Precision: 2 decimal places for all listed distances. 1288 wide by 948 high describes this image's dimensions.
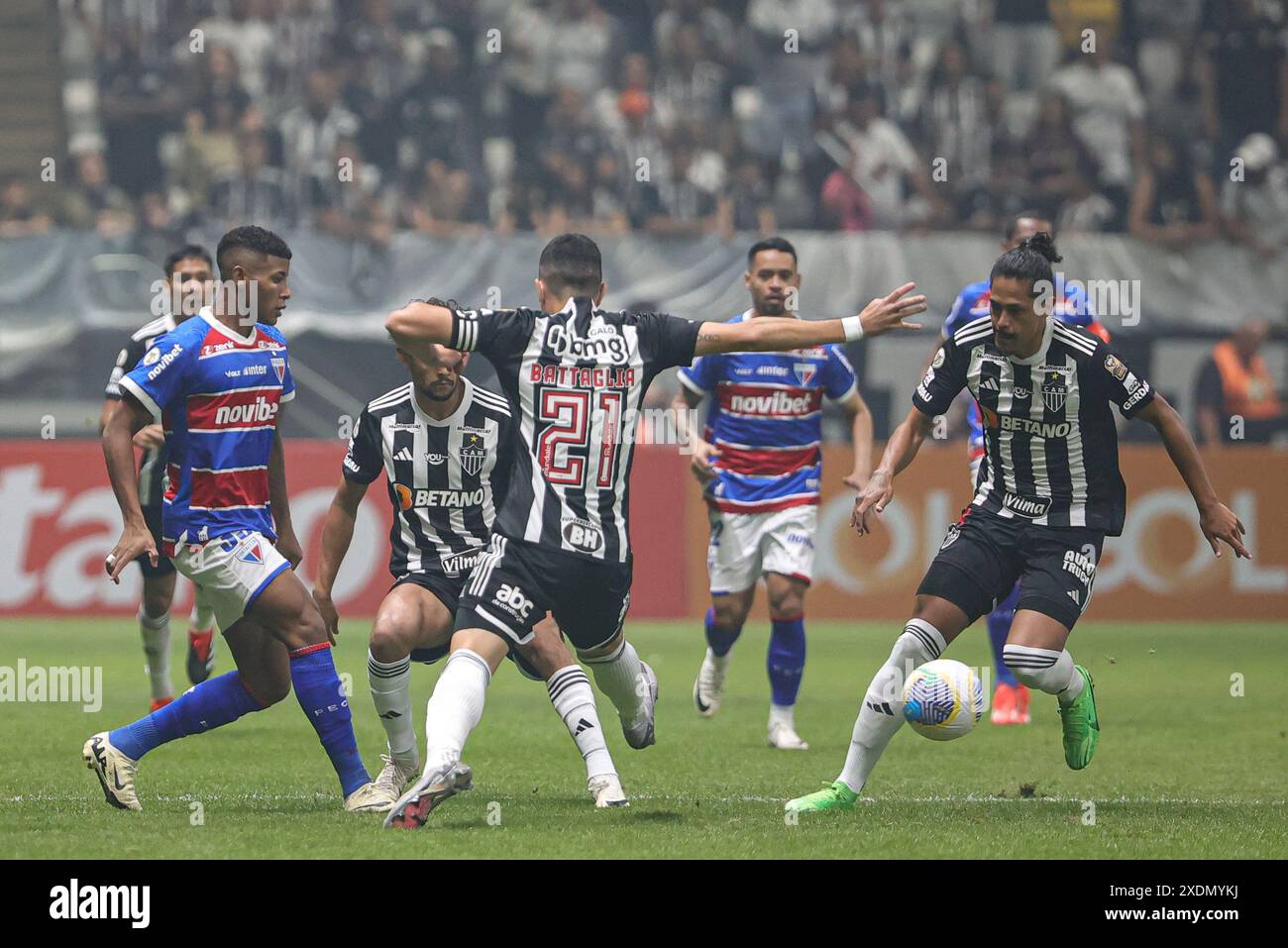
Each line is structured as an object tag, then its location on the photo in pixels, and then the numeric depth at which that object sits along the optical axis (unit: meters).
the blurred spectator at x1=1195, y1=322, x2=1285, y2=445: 18.12
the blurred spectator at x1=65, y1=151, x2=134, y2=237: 19.28
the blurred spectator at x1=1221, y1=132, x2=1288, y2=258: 19.73
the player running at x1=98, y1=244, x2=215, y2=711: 10.45
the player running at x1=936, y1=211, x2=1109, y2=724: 10.46
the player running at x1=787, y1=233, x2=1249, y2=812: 7.34
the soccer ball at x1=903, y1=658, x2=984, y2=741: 7.08
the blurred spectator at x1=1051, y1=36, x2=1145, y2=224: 20.84
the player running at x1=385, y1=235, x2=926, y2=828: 6.73
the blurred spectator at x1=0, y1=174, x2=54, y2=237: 18.39
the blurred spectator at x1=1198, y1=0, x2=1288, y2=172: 21.52
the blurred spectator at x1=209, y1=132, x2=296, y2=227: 19.04
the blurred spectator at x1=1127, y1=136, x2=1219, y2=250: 19.66
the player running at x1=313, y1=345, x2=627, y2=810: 7.73
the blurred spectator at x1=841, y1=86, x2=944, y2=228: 19.97
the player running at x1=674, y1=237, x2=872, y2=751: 10.70
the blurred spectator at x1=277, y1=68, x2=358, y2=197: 19.56
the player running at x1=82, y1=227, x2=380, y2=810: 7.18
